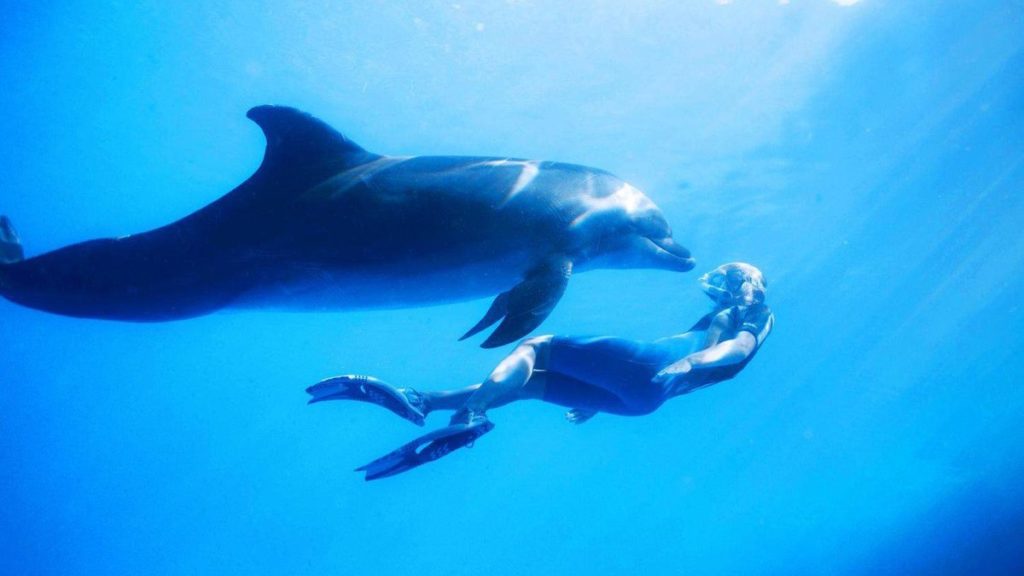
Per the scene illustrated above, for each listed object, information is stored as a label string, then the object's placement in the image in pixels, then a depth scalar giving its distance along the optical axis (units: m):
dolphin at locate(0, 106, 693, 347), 3.60
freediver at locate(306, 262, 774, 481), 4.16
